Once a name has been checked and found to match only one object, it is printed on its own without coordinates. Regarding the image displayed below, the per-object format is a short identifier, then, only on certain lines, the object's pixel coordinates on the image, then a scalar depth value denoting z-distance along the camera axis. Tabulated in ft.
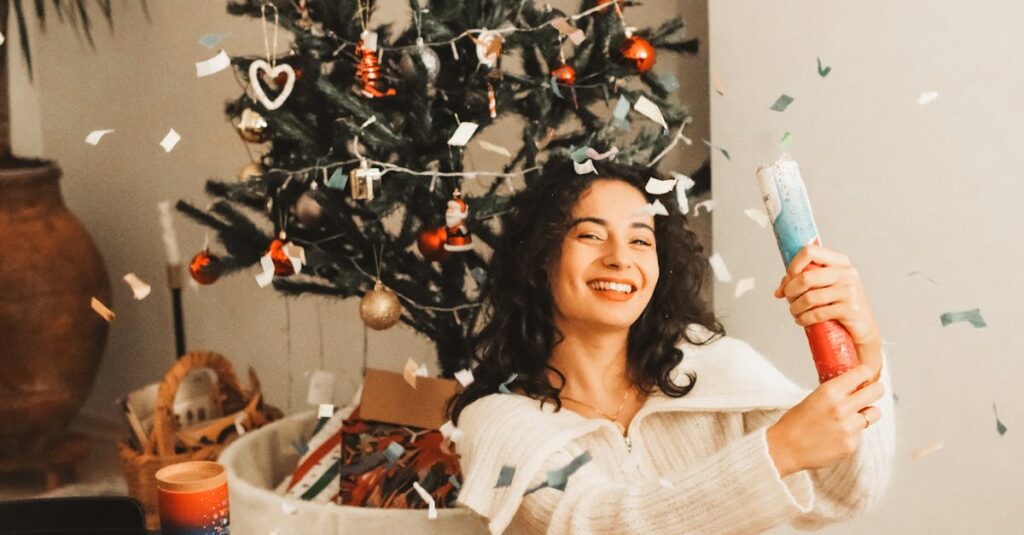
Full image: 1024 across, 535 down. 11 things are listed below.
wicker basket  8.31
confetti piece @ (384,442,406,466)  6.45
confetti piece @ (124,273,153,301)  6.44
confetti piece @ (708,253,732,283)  6.13
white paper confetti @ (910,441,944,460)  6.15
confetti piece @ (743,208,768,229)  5.84
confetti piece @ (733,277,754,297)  6.56
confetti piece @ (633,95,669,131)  5.98
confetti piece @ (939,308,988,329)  5.60
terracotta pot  10.15
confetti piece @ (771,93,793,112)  6.38
